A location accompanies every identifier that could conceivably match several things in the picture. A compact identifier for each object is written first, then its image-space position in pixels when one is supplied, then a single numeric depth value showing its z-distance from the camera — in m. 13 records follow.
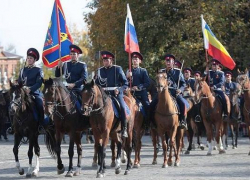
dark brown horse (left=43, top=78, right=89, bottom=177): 17.80
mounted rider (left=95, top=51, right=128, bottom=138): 19.08
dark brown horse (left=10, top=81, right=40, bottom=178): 17.89
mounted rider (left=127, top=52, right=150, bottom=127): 20.77
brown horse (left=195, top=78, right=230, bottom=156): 25.31
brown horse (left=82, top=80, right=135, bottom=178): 17.53
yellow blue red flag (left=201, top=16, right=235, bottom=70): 27.41
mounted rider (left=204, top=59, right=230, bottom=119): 26.28
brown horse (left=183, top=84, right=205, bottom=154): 26.24
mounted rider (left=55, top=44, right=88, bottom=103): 19.01
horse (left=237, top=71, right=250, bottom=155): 25.38
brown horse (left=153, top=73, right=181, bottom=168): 20.47
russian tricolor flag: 23.42
